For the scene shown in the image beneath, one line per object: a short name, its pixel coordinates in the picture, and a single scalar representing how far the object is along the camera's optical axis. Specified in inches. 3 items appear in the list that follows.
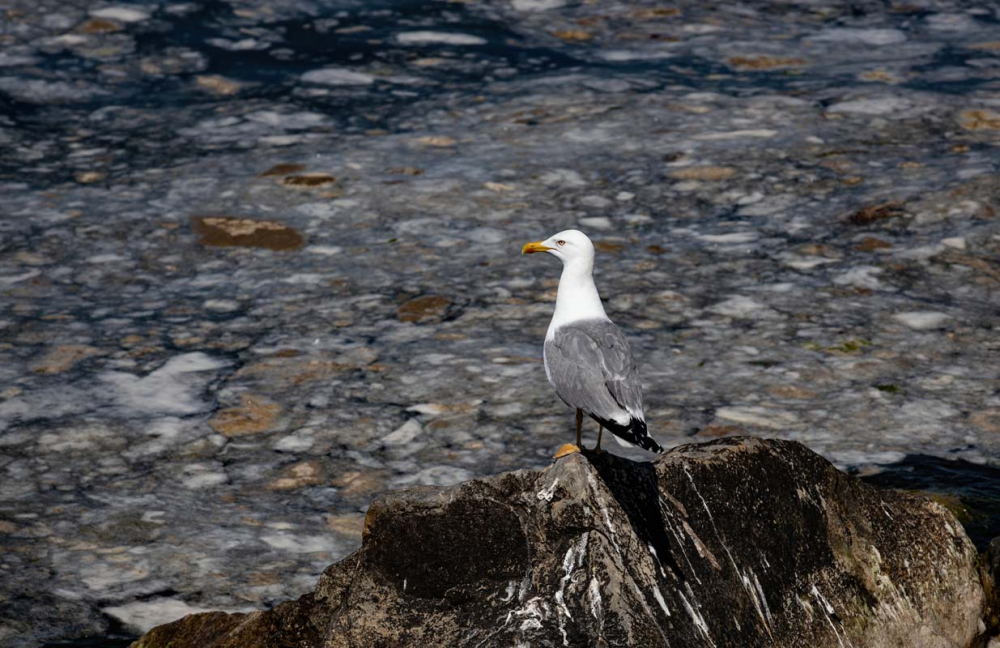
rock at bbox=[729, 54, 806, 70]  732.7
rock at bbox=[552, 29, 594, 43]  792.9
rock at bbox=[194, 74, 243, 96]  708.0
